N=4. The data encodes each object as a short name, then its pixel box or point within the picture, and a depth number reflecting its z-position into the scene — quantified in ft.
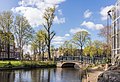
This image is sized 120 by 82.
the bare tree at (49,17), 57.33
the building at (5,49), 57.91
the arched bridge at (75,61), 55.62
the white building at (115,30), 31.20
